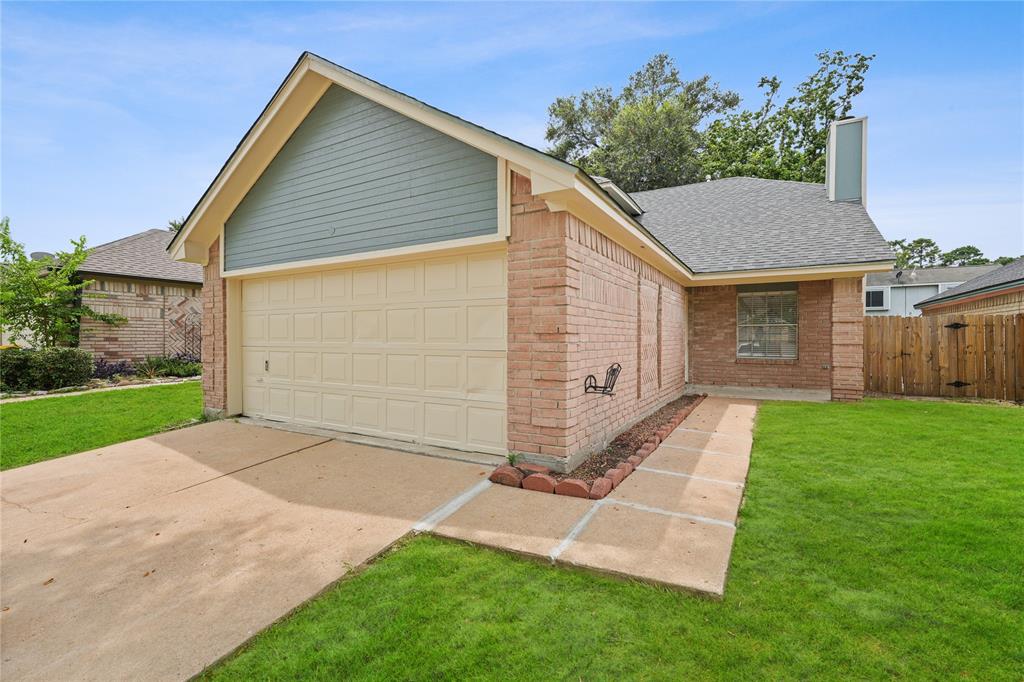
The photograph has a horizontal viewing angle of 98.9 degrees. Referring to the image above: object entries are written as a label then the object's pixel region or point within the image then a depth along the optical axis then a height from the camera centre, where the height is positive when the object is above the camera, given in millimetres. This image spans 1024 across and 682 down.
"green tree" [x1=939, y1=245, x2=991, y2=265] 58231 +11579
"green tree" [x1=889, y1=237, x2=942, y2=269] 60531 +12337
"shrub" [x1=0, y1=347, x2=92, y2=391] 11555 -710
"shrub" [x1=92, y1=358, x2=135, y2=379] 13348 -838
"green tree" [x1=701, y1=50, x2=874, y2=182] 22766 +11913
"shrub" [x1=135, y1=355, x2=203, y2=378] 14117 -842
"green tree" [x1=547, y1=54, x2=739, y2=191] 26562 +14027
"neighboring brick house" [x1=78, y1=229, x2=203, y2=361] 13883 +1400
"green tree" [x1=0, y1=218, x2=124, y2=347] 12516 +1359
